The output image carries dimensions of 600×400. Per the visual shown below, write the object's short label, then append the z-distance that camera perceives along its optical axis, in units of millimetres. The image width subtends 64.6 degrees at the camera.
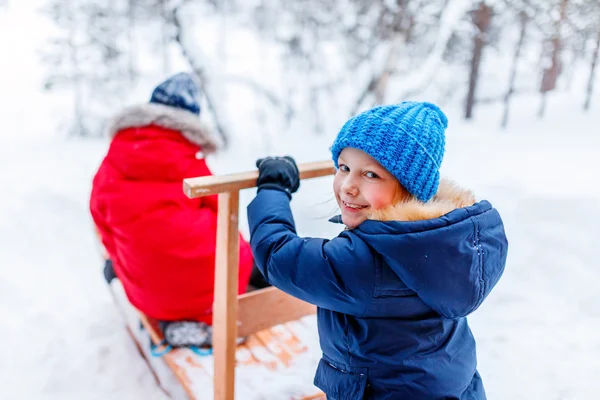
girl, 1274
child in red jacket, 2357
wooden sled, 1858
